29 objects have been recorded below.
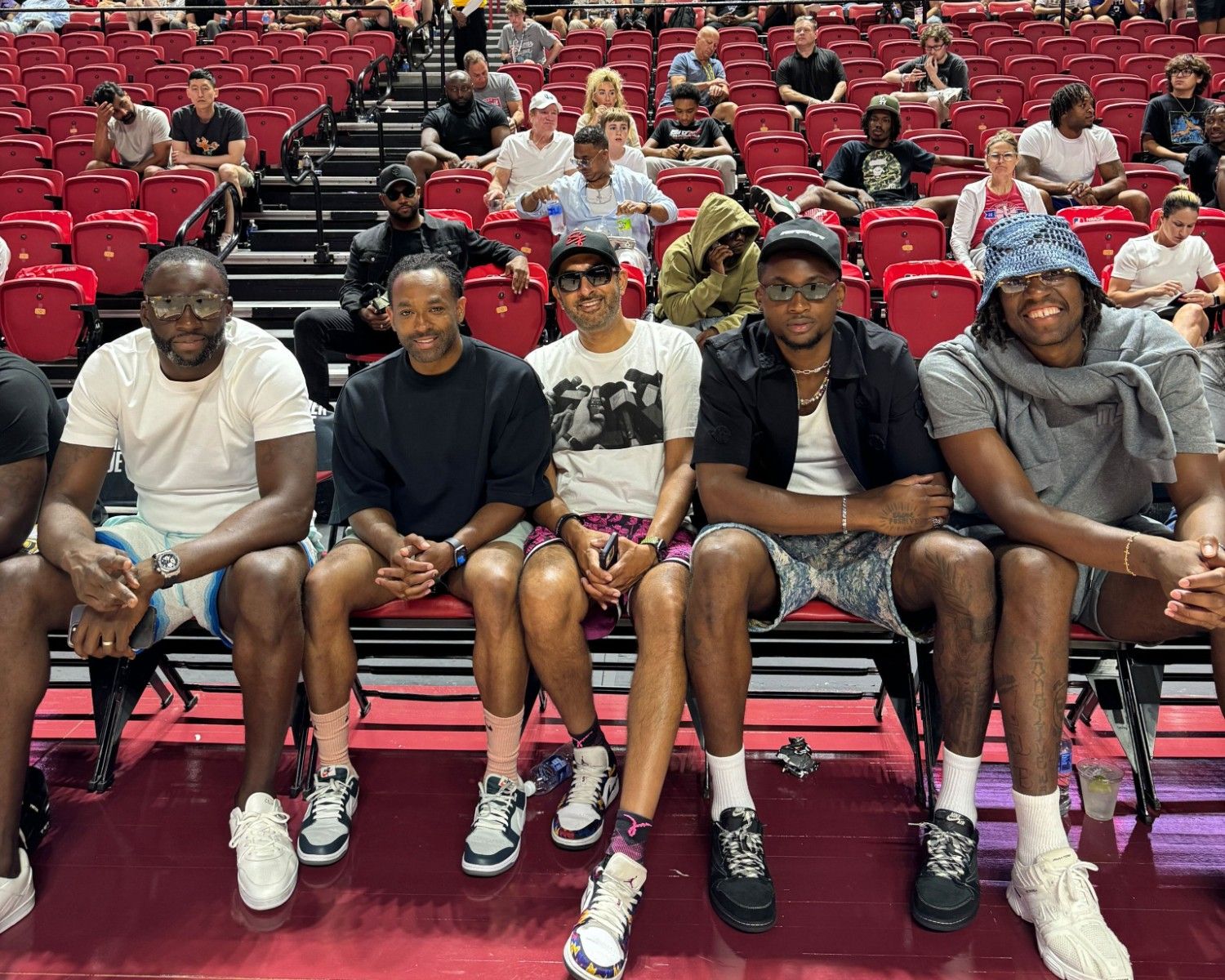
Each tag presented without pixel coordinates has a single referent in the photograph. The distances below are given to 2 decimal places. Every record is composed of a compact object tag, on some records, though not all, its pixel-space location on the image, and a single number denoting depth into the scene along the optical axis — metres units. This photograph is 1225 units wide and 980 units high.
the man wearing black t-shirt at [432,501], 2.62
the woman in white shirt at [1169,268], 5.20
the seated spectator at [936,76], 8.54
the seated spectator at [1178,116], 7.48
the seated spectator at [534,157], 6.72
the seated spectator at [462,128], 7.52
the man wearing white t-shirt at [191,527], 2.50
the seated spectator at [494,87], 7.96
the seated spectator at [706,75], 8.36
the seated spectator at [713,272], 4.19
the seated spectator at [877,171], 6.48
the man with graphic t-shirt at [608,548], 2.40
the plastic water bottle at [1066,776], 2.56
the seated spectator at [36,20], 12.12
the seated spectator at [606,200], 5.61
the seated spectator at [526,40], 9.98
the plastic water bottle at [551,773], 2.85
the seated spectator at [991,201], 5.90
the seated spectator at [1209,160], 6.98
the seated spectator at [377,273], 5.05
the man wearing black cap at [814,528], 2.40
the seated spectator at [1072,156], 6.80
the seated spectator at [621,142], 6.38
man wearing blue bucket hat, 2.32
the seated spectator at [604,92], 6.93
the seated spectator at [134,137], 7.66
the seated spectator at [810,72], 8.81
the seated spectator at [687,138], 7.49
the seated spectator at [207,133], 7.54
